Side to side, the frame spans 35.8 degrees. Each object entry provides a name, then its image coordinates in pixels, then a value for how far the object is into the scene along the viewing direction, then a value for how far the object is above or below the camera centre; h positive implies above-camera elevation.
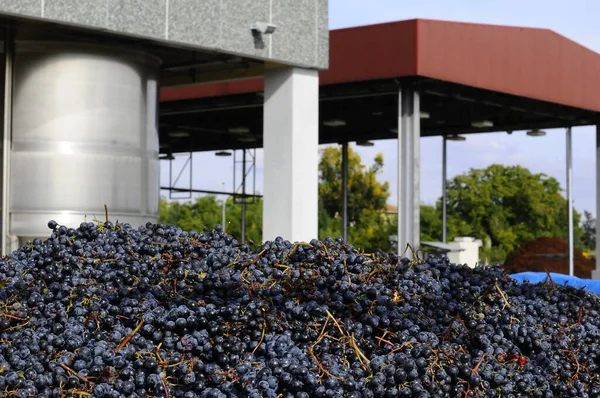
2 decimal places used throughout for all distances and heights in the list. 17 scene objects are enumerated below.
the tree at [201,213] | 45.78 -0.41
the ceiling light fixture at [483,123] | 21.54 +1.98
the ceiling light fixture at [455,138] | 23.89 +1.82
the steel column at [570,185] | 20.67 +0.53
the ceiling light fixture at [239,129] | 24.22 +1.99
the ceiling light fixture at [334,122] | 21.39 +1.95
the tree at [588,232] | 46.44 -1.14
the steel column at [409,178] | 15.12 +0.48
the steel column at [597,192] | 20.45 +0.39
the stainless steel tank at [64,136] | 10.57 +0.77
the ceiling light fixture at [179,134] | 25.72 +1.98
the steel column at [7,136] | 10.67 +0.76
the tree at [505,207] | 39.16 +0.08
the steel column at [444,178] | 23.73 +0.77
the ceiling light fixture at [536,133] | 21.52 +1.76
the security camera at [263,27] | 11.78 +2.27
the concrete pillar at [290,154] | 12.41 +0.69
